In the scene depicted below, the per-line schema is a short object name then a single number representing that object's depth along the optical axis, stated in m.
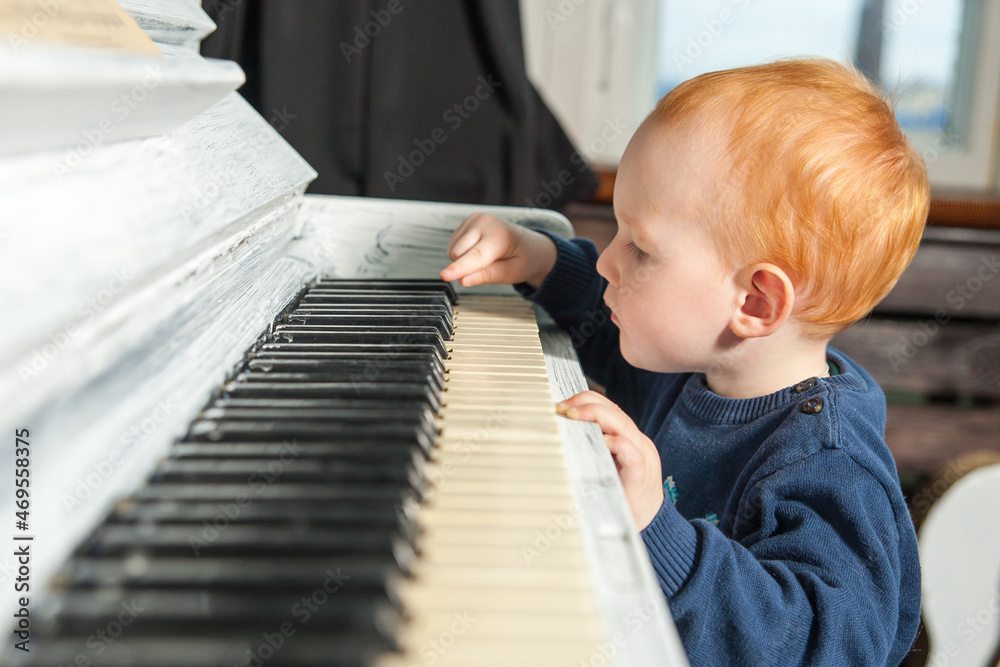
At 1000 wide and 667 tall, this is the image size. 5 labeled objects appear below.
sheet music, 0.51
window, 2.33
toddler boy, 0.71
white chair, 1.42
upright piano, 0.37
